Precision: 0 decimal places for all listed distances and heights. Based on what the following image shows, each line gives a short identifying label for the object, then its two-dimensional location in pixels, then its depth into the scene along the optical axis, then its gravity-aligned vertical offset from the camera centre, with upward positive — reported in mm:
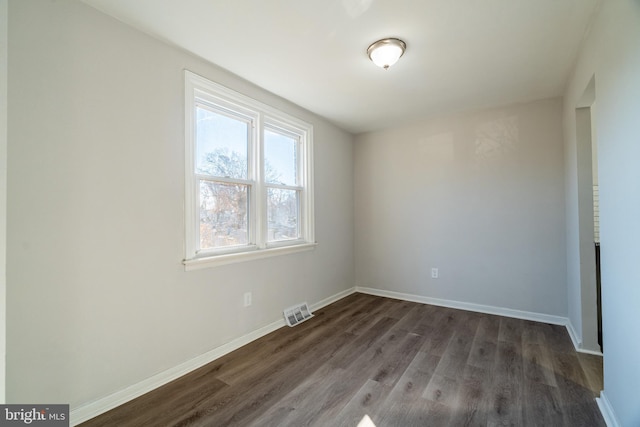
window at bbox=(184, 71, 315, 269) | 2299 +409
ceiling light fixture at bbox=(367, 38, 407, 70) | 2018 +1263
